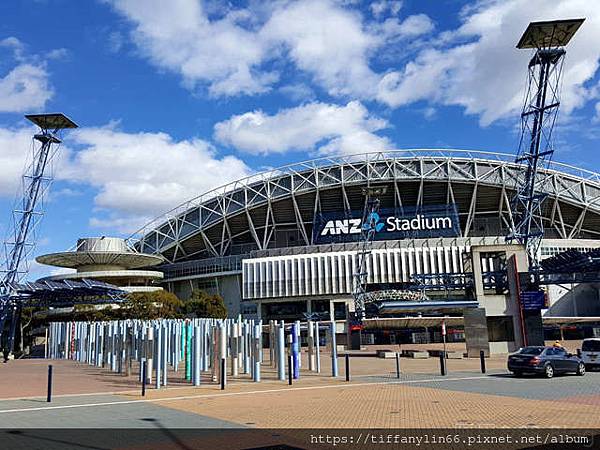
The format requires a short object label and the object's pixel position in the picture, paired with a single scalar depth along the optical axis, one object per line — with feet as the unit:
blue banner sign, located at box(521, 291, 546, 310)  123.65
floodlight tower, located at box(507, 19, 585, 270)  177.99
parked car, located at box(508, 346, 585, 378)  71.51
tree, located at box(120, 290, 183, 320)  209.97
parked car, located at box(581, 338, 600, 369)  82.99
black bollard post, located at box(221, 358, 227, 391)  63.16
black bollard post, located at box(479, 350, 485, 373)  81.35
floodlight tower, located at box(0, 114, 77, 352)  223.92
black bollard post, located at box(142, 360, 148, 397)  59.93
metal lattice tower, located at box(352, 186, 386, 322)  230.79
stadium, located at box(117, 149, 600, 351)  270.67
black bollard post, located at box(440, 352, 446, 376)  78.95
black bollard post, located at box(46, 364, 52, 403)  55.01
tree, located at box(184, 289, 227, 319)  240.53
